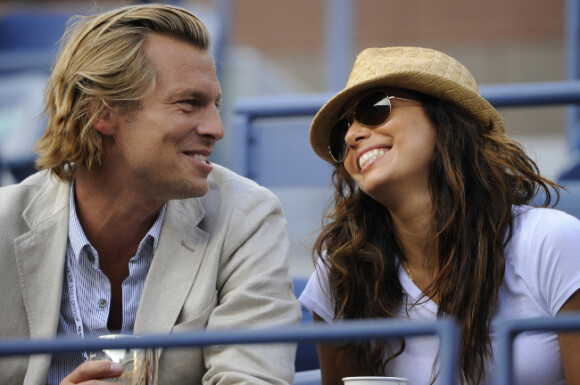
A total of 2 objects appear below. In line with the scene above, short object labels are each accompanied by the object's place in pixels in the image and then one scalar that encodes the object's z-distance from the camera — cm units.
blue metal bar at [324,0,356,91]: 1822
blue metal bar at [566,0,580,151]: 1321
